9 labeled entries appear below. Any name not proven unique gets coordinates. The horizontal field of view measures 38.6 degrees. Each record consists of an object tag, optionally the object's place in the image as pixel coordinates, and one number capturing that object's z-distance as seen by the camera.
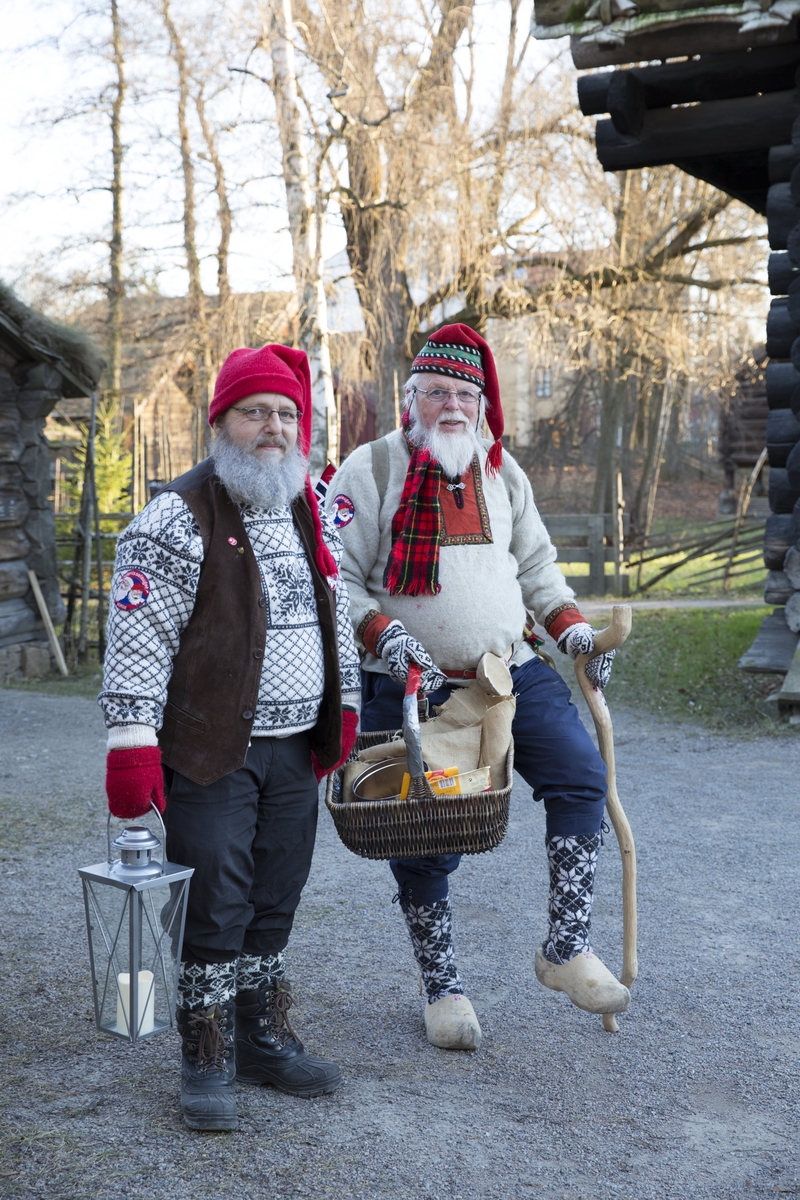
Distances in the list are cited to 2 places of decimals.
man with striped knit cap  3.00
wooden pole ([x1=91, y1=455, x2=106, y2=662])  10.24
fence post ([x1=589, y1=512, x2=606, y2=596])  15.90
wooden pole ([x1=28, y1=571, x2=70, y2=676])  10.40
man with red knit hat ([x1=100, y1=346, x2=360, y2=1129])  2.55
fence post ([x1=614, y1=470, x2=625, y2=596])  15.75
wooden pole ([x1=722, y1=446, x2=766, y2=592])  15.27
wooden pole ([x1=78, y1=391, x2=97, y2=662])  10.80
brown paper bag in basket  2.90
